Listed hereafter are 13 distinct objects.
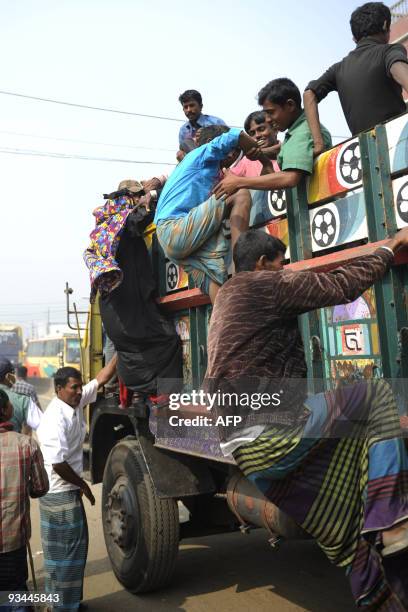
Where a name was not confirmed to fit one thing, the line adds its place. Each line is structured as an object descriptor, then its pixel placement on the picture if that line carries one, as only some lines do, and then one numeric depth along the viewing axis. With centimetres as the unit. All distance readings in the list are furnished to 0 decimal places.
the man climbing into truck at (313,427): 200
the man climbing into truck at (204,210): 335
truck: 247
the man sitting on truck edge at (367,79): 291
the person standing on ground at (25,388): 641
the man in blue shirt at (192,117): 562
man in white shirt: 373
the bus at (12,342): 3681
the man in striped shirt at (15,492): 307
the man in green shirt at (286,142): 288
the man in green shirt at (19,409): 469
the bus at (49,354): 2803
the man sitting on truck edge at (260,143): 380
